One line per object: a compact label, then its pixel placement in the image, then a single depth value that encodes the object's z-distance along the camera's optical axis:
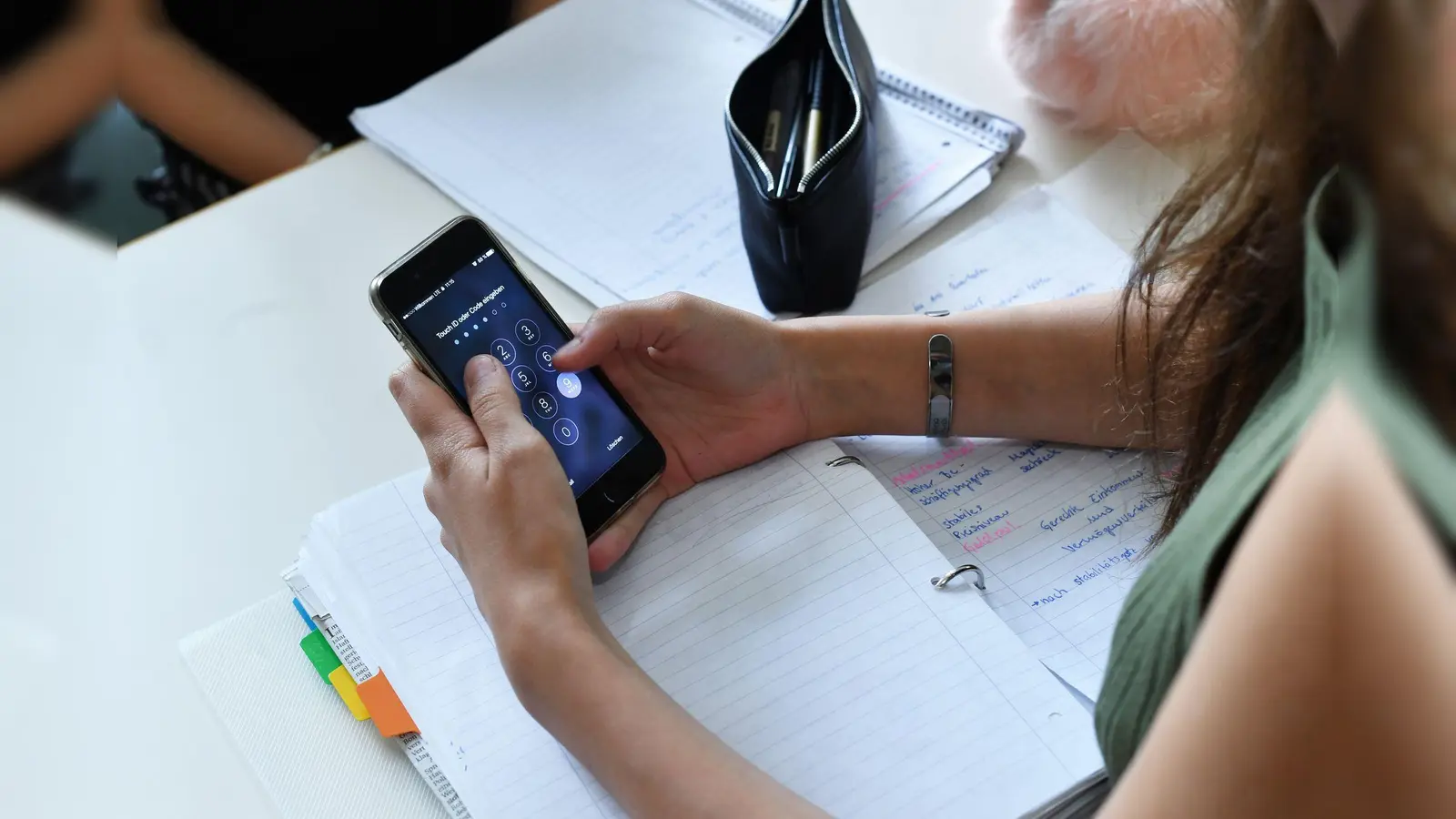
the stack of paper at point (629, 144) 0.81
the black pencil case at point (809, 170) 0.72
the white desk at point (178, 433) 0.60
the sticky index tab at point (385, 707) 0.57
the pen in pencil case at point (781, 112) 0.77
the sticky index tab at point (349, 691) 0.59
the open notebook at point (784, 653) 0.53
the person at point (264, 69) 1.02
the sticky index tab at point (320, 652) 0.60
